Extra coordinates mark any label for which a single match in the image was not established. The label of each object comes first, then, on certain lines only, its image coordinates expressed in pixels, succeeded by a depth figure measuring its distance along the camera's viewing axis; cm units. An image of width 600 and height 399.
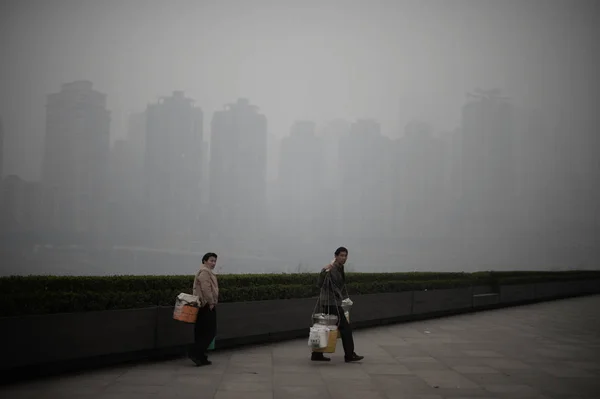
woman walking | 901
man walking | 941
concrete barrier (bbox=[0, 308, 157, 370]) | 732
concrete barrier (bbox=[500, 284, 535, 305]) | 2059
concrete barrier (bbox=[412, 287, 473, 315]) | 1593
